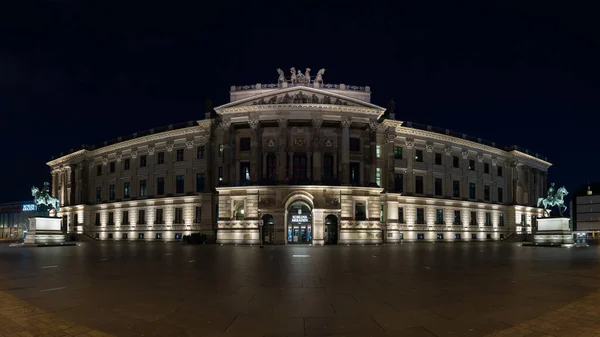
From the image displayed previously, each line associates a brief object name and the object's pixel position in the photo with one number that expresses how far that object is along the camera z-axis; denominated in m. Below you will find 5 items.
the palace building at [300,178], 59.00
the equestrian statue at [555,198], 51.19
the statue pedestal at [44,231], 47.34
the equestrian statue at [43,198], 53.53
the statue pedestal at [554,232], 46.81
